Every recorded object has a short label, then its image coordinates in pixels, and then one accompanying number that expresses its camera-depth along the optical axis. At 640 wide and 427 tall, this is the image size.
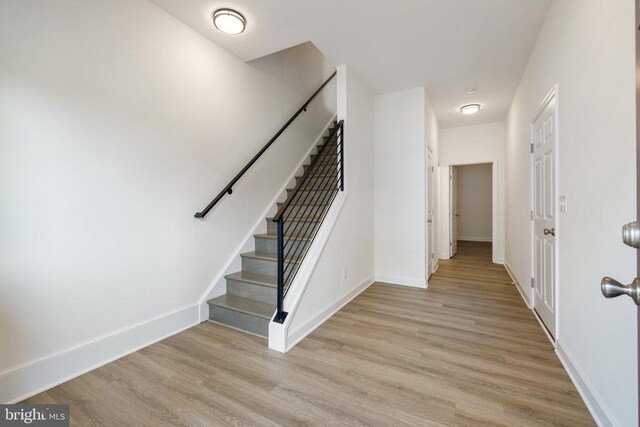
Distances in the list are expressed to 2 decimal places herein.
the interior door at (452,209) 5.66
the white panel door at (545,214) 2.25
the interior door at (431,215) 4.08
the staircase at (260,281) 2.40
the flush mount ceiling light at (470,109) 4.30
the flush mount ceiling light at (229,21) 2.26
